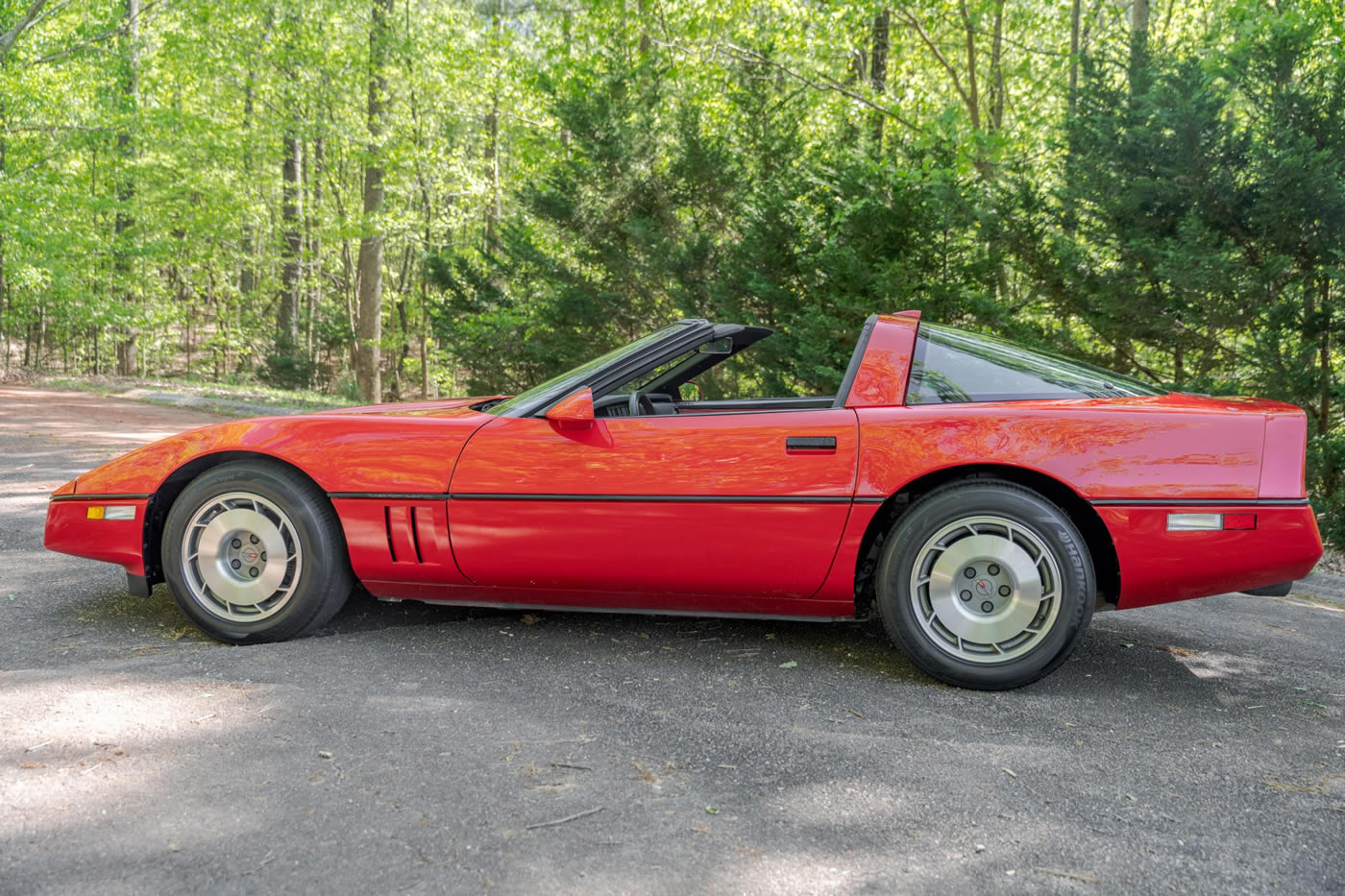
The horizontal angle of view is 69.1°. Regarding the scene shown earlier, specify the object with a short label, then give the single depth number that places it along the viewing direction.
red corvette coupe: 3.28
